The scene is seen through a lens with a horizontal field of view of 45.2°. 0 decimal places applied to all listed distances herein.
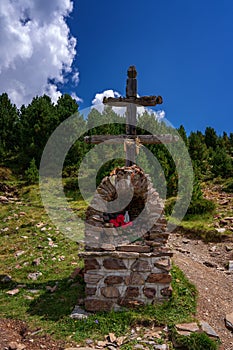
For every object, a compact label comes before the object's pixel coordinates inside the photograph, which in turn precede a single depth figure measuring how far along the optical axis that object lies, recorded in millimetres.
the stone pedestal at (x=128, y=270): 6766
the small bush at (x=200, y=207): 17984
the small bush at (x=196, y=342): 5383
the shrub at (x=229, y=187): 23934
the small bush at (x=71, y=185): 24688
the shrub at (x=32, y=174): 23938
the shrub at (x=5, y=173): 25984
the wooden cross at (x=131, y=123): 8164
